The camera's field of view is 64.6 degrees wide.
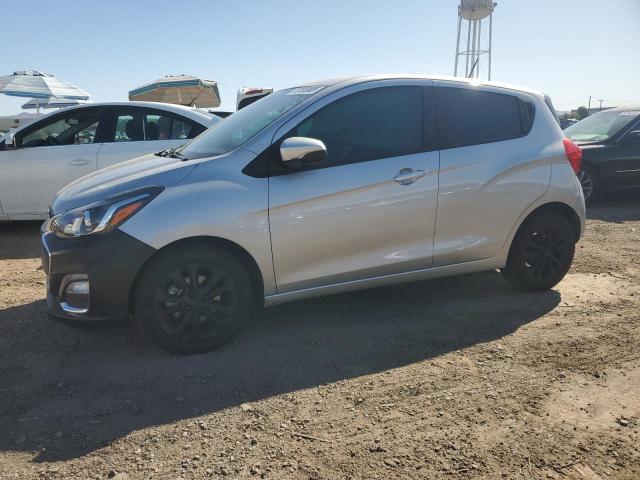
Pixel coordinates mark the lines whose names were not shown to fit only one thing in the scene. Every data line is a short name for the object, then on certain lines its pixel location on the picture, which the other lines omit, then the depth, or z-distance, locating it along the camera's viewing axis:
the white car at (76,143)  6.09
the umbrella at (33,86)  15.33
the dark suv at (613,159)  8.41
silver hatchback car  3.05
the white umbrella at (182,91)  16.11
